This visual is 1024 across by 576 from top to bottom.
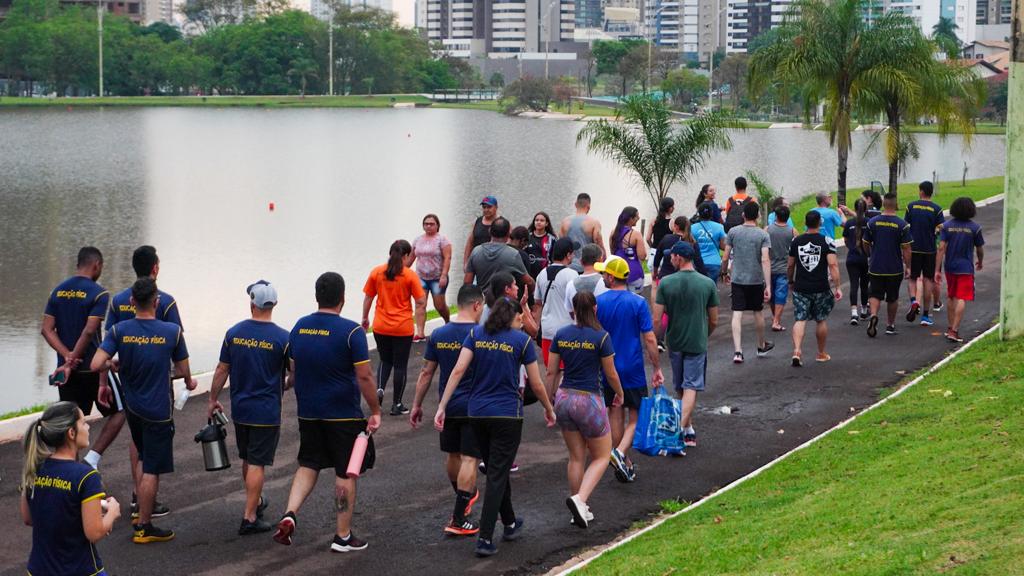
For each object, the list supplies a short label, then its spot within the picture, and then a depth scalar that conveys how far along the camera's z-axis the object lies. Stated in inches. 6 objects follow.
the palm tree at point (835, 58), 1103.6
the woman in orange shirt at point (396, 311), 499.8
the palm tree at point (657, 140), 1055.6
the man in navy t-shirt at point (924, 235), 649.6
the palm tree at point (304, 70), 6438.5
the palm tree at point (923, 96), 1117.7
